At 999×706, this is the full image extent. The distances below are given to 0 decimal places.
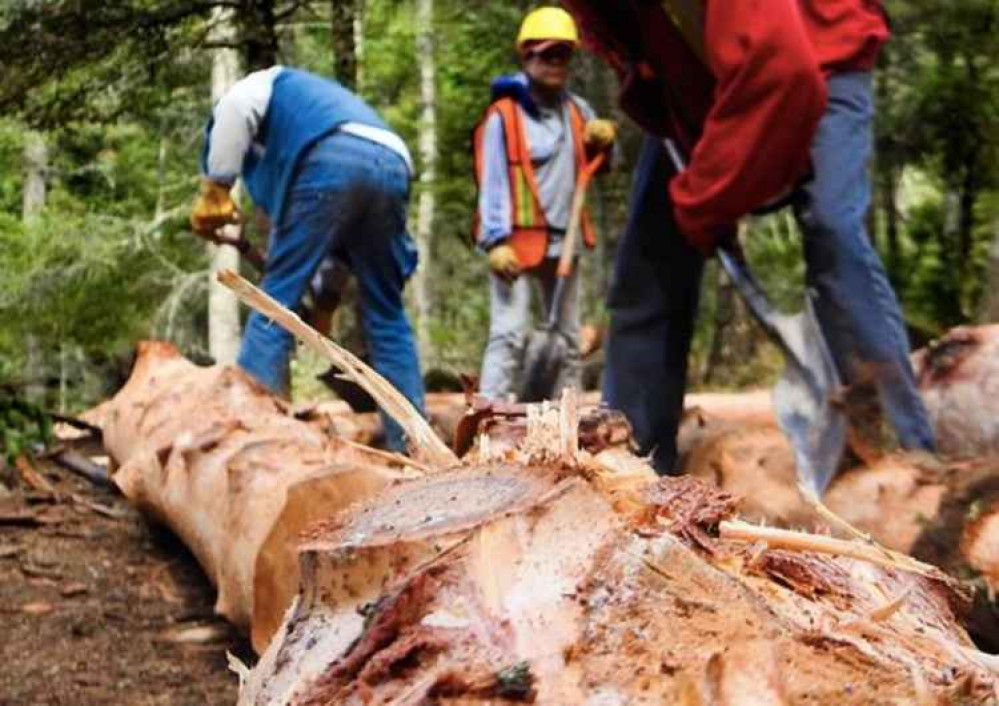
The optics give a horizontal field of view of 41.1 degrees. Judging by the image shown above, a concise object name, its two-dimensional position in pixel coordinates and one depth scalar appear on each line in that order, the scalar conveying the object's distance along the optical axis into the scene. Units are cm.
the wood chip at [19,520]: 476
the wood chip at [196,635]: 347
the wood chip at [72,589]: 396
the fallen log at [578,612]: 117
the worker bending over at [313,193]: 524
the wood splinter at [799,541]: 135
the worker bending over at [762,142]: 322
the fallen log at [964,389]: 344
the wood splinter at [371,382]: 166
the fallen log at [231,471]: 284
